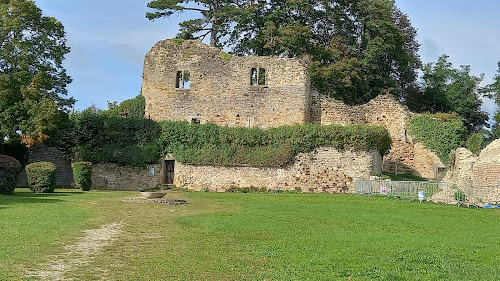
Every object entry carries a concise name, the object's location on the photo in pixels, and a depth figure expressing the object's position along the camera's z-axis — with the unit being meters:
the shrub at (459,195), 20.50
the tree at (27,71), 27.36
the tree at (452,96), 40.47
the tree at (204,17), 40.38
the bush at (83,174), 25.92
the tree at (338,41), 36.59
